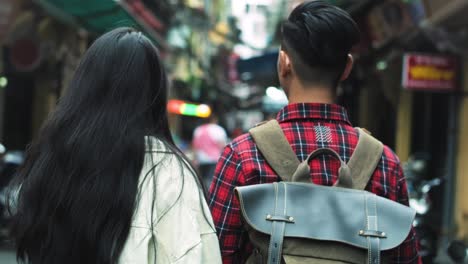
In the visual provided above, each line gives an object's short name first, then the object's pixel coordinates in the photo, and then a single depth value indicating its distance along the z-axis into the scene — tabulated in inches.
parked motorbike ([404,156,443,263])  243.0
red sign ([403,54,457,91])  366.6
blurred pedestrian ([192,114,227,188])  411.2
